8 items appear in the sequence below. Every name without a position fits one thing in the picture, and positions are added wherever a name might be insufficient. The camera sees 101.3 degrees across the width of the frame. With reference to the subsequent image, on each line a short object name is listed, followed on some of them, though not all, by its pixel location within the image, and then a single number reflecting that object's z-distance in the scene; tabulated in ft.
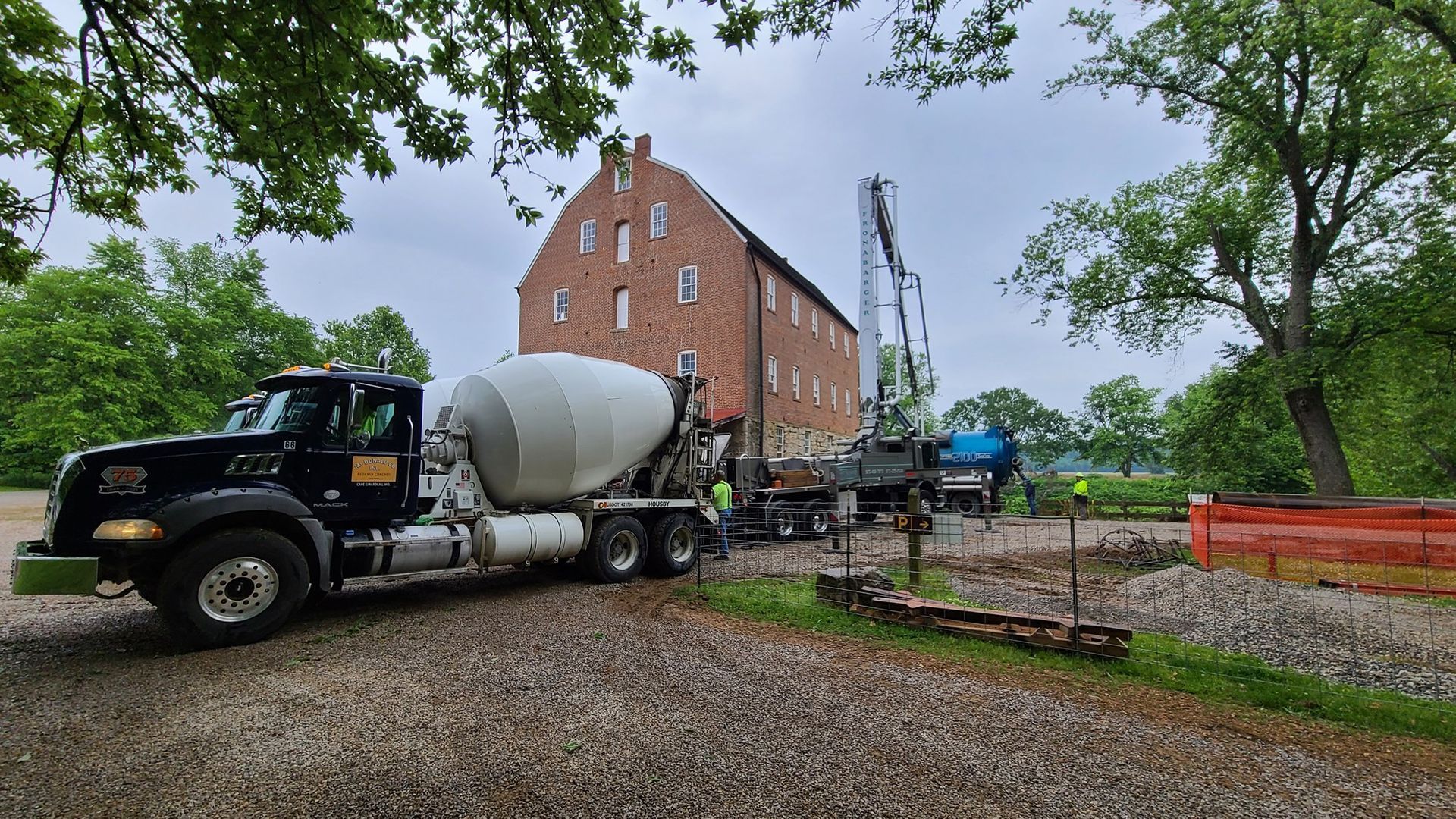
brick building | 83.15
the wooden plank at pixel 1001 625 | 17.84
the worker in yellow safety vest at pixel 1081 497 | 68.85
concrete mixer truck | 18.06
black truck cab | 17.65
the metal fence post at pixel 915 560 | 25.00
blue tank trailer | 68.80
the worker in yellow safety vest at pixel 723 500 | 38.58
